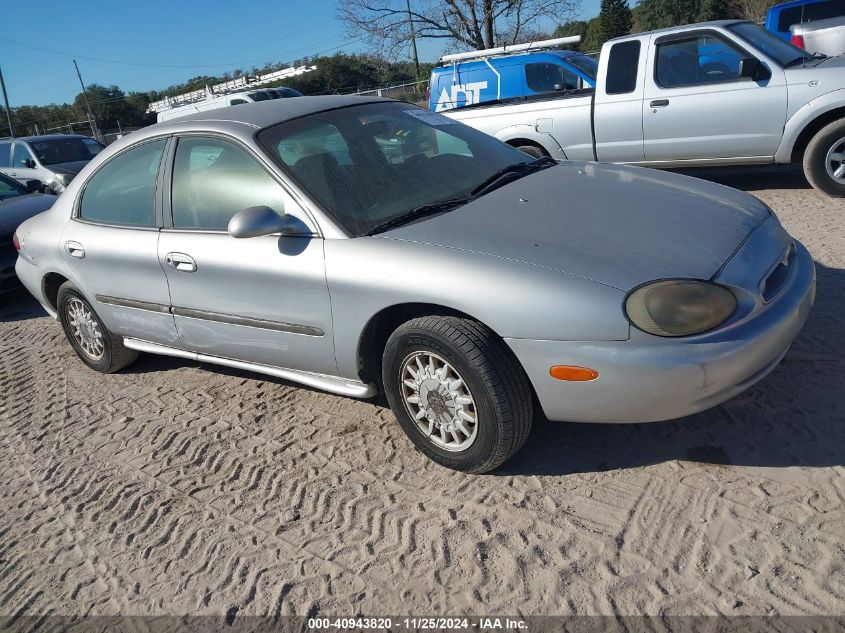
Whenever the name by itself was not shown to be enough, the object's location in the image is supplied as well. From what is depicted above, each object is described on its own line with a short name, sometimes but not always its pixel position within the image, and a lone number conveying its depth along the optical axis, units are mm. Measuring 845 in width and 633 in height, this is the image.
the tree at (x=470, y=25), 19500
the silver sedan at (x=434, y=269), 2576
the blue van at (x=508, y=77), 10812
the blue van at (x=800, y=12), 11445
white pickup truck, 6332
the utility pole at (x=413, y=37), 20422
